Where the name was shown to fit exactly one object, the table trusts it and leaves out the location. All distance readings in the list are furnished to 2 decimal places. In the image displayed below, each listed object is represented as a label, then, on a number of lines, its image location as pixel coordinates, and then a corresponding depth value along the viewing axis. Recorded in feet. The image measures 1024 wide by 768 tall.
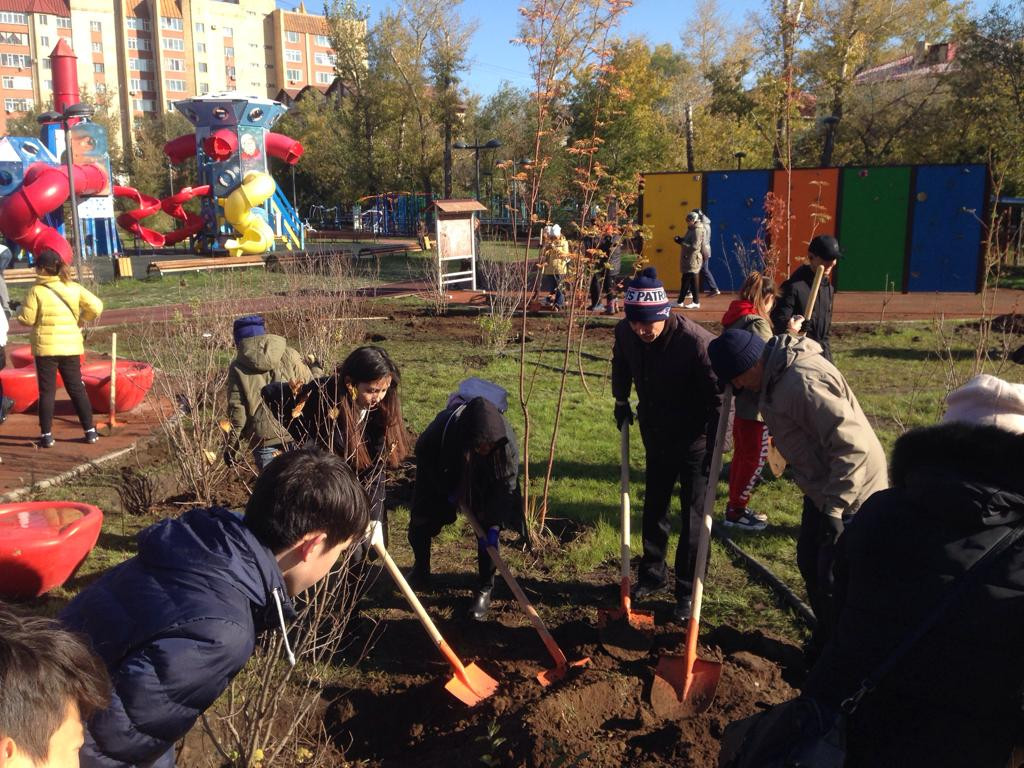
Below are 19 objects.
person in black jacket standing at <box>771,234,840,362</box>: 18.52
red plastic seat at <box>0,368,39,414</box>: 26.81
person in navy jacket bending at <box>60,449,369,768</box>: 5.37
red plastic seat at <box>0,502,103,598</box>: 13.85
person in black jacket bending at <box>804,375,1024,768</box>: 5.46
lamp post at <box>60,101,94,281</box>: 54.70
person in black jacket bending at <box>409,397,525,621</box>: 13.53
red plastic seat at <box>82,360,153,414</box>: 26.73
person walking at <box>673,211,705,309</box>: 46.29
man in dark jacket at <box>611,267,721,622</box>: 13.80
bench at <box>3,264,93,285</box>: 70.18
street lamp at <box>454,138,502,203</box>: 65.41
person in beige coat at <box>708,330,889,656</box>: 10.71
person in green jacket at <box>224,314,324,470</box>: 17.52
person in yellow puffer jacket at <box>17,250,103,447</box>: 22.29
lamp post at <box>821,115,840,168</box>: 67.35
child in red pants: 17.43
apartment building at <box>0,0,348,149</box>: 241.96
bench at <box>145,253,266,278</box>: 71.15
